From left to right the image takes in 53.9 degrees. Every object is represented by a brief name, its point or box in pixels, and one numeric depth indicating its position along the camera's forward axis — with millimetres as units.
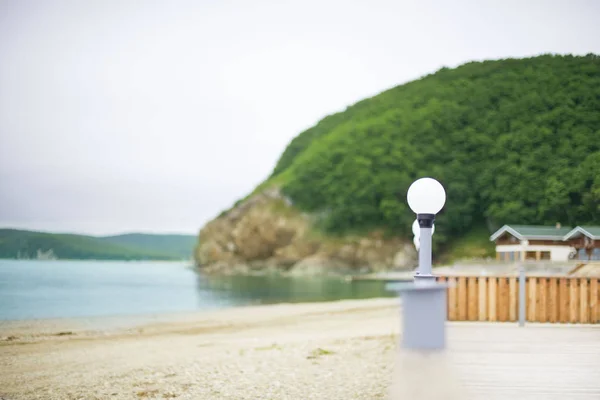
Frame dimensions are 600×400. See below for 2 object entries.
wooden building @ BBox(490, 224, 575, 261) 69106
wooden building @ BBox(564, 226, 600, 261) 62172
